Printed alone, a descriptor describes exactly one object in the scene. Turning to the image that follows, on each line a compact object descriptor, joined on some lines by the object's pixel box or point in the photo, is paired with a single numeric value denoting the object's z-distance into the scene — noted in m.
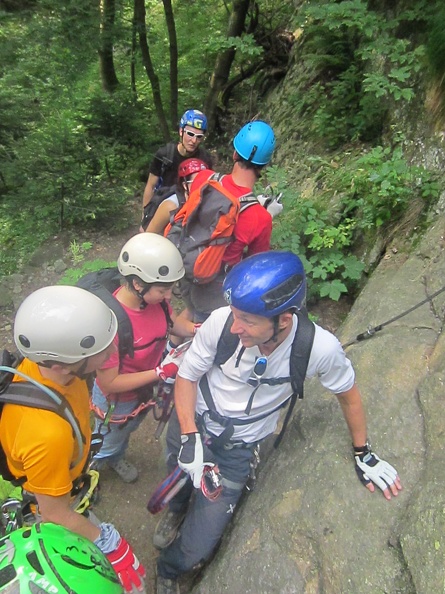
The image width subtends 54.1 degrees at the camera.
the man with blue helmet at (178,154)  5.23
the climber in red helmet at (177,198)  4.84
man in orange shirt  2.06
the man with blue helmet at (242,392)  2.33
